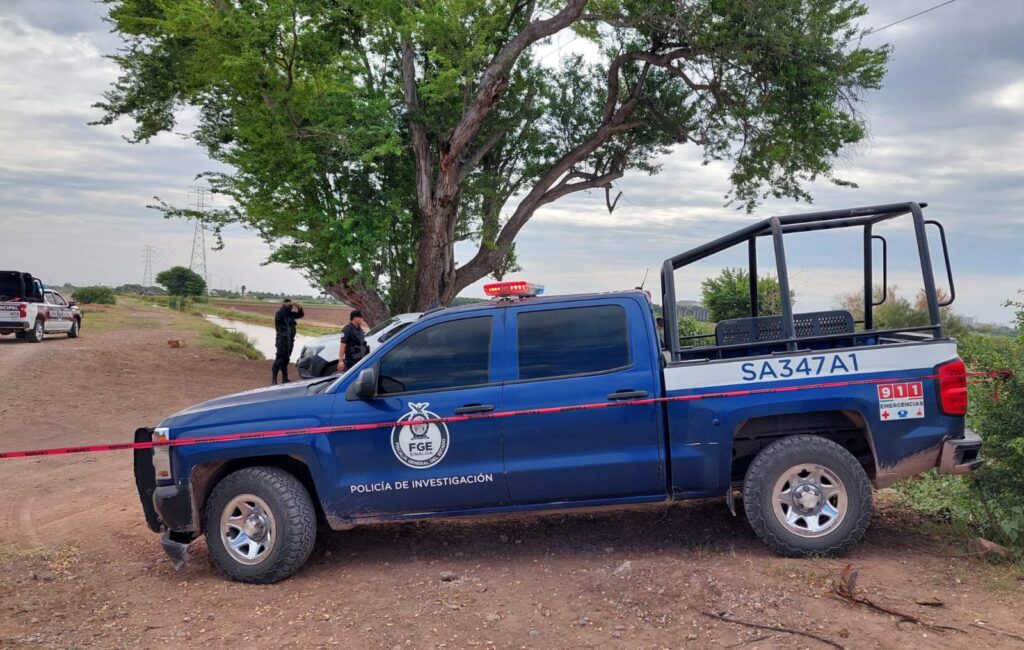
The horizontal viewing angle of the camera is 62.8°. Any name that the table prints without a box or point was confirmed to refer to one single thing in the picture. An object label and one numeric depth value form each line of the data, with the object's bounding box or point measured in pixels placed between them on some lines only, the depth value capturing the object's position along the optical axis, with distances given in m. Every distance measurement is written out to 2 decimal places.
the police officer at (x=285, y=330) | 16.23
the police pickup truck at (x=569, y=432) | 5.47
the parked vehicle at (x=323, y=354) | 14.14
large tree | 17.08
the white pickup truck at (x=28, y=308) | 25.12
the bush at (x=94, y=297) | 57.62
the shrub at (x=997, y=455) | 5.74
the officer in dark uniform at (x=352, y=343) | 12.44
